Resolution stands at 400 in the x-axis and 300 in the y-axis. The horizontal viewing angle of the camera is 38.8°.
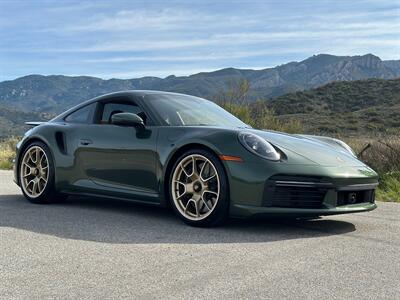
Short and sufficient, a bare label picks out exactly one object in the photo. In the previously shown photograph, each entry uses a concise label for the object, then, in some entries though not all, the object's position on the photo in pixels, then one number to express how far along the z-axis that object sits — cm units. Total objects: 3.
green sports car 481
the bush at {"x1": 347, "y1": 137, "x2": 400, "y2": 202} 895
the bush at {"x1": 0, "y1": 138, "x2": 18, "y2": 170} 1458
